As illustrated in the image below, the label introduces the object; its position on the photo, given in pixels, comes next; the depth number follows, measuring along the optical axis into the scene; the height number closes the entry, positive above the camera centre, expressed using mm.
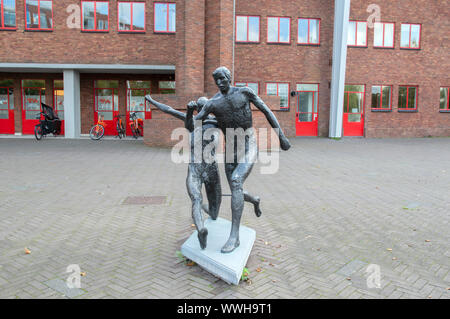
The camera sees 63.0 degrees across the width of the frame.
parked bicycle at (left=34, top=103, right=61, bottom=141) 19422 -779
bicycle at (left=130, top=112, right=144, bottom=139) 20781 -869
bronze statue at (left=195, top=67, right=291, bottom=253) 3919 -101
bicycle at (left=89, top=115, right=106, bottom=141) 19734 -1117
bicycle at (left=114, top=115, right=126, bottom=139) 20648 -989
